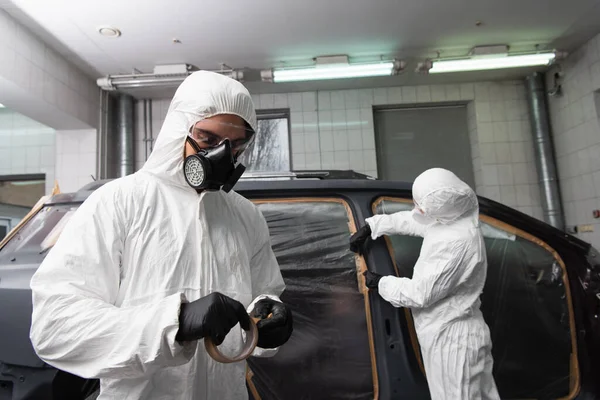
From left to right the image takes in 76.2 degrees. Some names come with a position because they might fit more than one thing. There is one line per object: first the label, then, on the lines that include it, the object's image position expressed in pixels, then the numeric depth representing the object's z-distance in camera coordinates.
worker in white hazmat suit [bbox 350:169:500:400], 1.85
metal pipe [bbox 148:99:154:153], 5.46
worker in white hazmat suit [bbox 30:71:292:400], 0.86
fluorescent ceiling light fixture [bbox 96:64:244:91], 4.52
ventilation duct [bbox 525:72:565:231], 5.00
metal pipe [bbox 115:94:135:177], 5.20
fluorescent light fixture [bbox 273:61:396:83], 4.40
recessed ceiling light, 3.79
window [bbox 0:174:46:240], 5.63
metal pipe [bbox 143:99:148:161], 5.43
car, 1.80
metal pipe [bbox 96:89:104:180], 5.00
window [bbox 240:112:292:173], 5.48
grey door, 5.56
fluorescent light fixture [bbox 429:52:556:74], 4.43
